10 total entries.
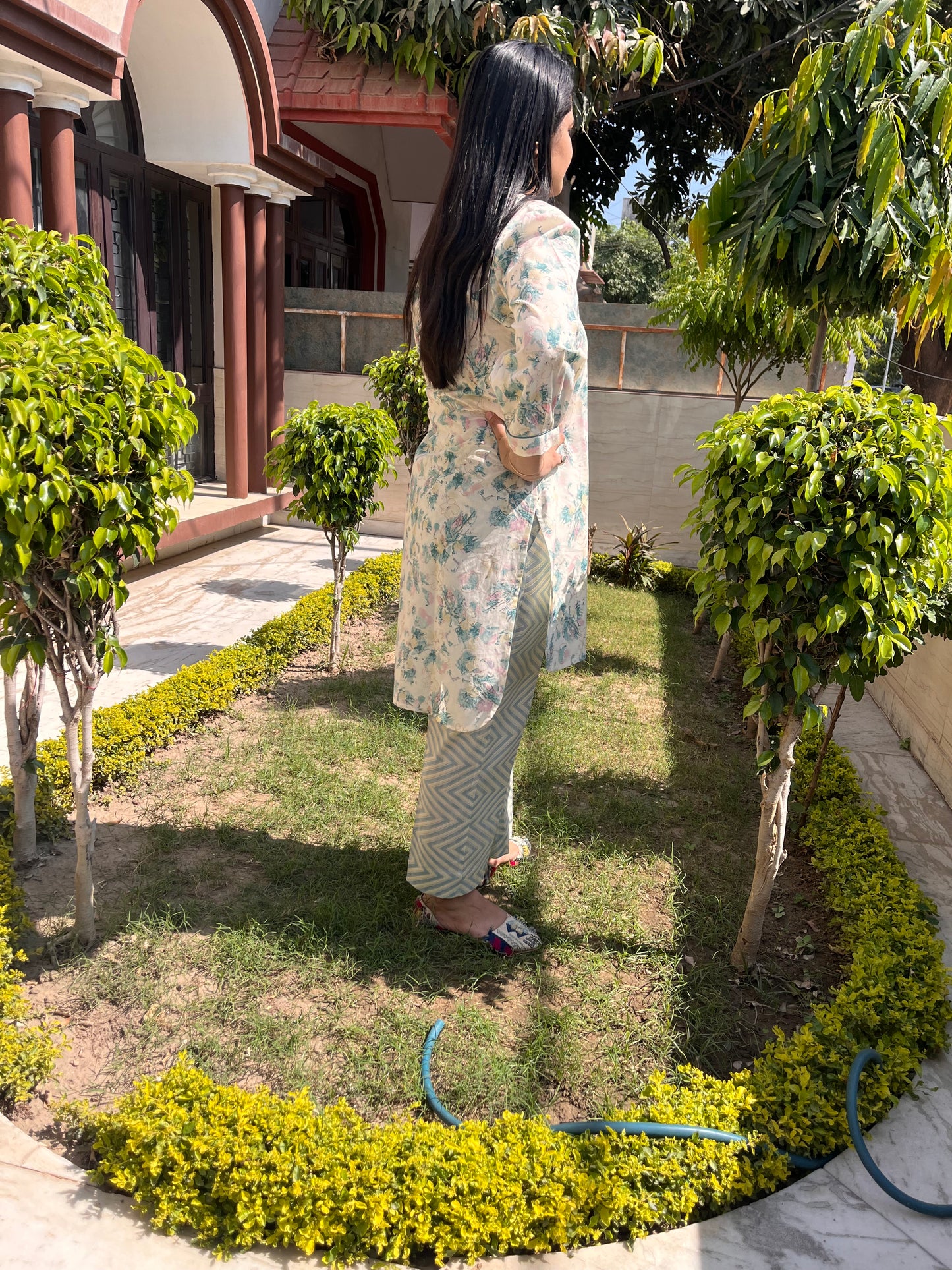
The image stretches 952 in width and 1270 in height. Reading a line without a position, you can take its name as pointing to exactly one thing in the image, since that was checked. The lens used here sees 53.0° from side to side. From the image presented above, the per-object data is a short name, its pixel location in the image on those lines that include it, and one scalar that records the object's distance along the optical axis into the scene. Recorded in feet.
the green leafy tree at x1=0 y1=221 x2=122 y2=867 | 8.71
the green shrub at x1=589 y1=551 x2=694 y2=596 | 29.07
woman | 7.59
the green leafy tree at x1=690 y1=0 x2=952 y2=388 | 10.33
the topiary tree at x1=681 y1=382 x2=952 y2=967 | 7.76
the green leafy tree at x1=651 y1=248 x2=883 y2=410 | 20.86
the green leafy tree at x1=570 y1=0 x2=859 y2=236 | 30.81
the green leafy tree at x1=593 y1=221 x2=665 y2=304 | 101.19
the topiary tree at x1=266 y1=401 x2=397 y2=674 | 17.24
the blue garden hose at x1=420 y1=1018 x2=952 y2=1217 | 6.61
